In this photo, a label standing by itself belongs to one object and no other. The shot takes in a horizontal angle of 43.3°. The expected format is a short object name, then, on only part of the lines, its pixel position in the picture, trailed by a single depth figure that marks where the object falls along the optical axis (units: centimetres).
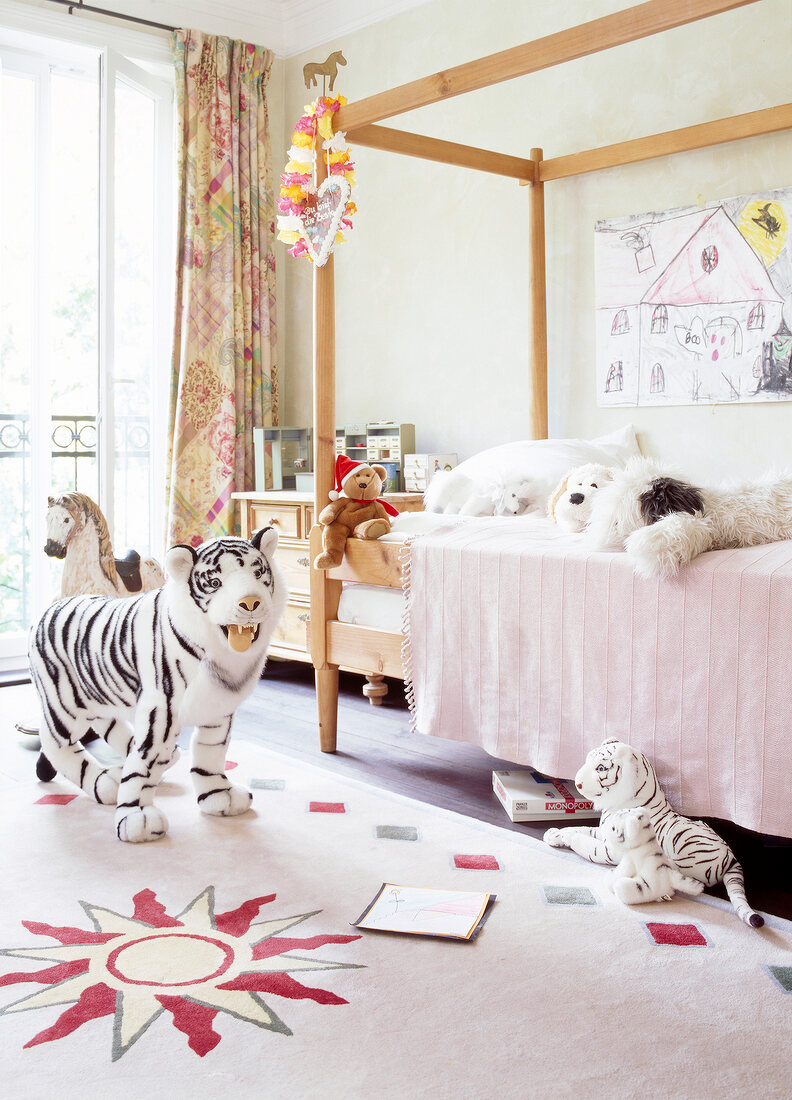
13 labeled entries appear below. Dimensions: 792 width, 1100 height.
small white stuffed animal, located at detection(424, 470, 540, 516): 296
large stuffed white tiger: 217
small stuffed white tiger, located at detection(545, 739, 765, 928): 188
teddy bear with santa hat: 274
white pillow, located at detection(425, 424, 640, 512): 300
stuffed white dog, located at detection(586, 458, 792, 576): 191
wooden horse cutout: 259
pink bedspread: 179
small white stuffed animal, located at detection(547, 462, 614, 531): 236
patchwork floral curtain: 417
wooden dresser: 367
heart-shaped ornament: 264
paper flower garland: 263
